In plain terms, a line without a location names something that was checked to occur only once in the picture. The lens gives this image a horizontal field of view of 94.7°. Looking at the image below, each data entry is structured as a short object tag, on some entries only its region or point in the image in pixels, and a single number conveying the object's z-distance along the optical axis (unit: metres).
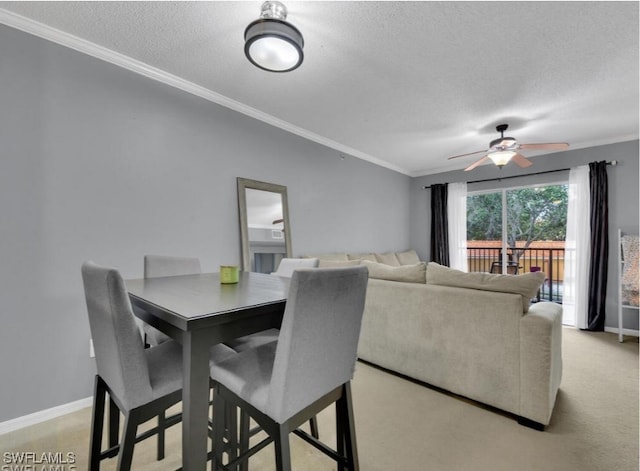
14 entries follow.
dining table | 0.94
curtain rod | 3.82
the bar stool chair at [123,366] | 0.98
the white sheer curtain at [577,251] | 3.98
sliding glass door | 4.55
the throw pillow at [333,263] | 2.68
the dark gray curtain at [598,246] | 3.83
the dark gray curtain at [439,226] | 5.33
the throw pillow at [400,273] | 2.32
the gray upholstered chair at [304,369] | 0.93
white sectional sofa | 1.79
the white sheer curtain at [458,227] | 5.23
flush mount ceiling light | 1.62
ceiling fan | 3.19
